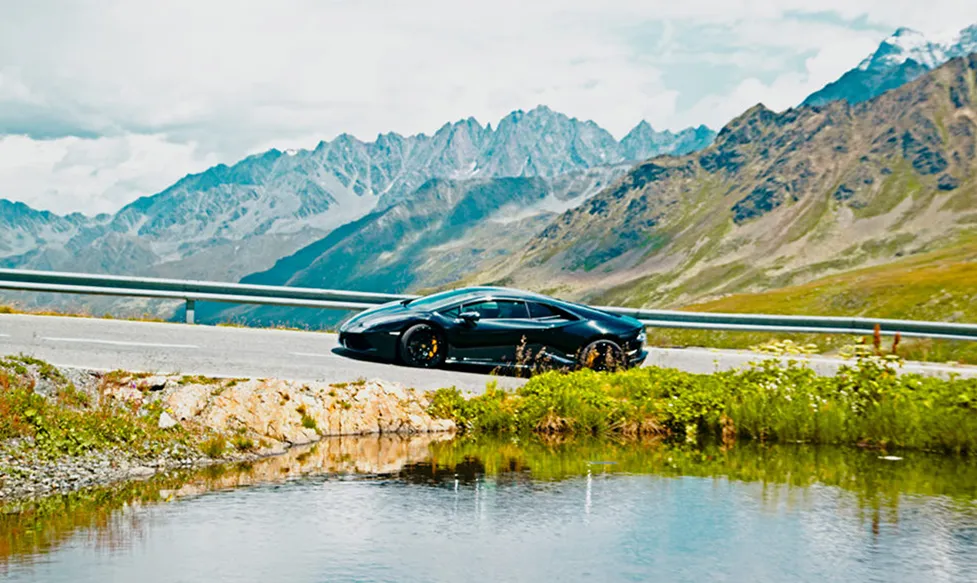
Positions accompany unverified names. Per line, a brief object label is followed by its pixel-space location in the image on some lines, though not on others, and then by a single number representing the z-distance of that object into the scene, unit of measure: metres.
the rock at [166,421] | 13.30
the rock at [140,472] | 11.88
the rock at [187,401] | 13.77
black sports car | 17.83
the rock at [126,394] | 13.88
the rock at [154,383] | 14.50
